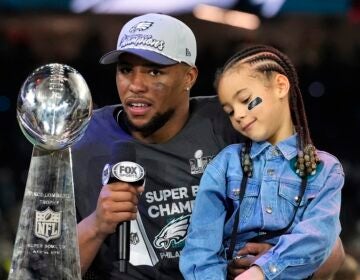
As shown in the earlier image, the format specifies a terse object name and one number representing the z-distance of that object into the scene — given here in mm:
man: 5266
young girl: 4418
